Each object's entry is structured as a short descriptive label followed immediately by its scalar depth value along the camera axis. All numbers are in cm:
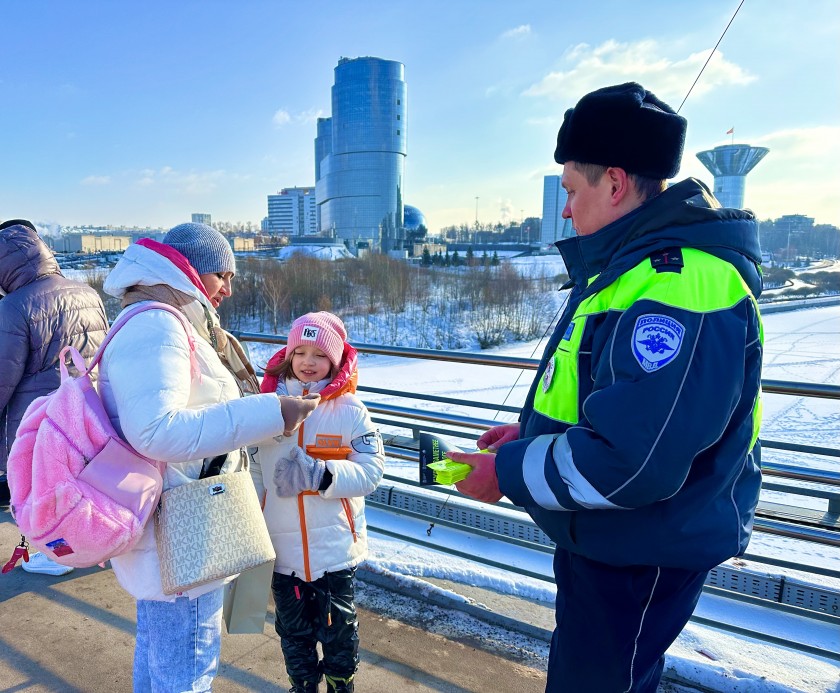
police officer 116
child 214
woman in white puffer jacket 155
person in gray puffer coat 305
